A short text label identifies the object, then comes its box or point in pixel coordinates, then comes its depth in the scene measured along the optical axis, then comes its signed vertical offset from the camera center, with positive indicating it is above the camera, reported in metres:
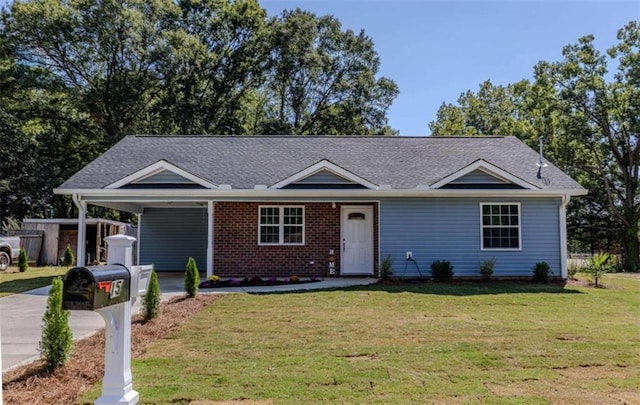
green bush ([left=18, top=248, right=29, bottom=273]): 17.90 -0.92
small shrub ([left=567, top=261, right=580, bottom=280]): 14.23 -1.04
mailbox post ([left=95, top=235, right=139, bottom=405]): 3.63 -0.82
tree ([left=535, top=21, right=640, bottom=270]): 24.61 +6.63
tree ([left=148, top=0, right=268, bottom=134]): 30.30 +10.80
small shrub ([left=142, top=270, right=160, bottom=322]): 7.85 -1.05
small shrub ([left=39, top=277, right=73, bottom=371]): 5.15 -1.03
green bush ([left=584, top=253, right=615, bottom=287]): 13.27 -0.87
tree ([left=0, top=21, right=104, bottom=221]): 26.80 +5.99
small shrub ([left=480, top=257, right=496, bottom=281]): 13.60 -0.93
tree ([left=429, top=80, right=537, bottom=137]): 36.25 +9.64
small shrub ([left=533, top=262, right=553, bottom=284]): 13.32 -1.00
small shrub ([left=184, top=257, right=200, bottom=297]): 10.41 -0.90
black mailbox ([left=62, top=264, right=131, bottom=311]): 3.13 -0.33
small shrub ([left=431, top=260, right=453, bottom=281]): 13.58 -0.96
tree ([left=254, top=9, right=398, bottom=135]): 33.46 +10.97
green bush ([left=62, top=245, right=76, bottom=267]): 19.67 -0.85
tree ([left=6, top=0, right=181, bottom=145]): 26.44 +10.52
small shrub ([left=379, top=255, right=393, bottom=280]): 13.57 -0.90
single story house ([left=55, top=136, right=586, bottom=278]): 13.89 +0.71
